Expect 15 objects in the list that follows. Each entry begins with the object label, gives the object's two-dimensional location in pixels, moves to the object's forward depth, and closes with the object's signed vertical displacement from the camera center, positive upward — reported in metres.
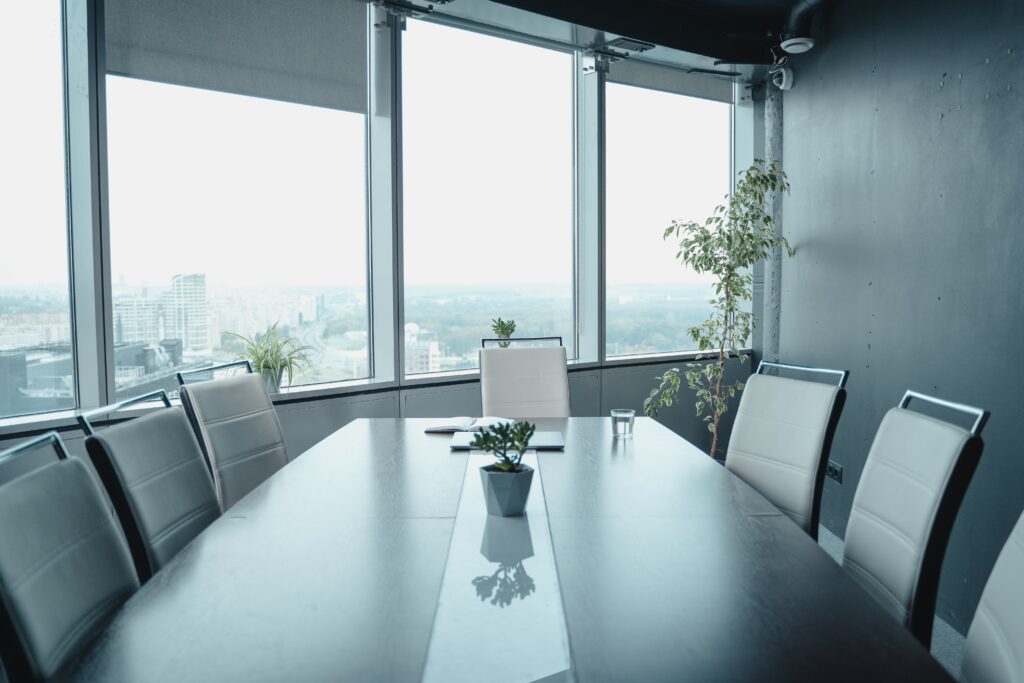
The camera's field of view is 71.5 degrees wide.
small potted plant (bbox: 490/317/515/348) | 4.04 -0.06
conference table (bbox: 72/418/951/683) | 1.06 -0.51
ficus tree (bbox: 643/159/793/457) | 4.53 +0.37
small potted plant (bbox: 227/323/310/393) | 3.86 -0.21
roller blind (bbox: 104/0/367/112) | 3.43 +1.42
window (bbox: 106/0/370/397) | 3.50 +0.72
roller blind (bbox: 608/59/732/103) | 5.03 +1.74
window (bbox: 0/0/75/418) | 3.10 +0.44
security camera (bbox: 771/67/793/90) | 4.51 +1.51
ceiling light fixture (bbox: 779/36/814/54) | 4.10 +1.58
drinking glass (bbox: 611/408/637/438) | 2.60 -0.39
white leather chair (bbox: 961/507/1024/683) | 1.14 -0.53
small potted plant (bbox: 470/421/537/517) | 1.74 -0.39
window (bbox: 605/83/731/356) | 5.10 +0.87
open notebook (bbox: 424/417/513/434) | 2.72 -0.42
